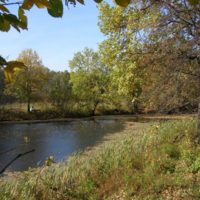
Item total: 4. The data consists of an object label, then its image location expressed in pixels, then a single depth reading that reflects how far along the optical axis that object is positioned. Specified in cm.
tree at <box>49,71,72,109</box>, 3059
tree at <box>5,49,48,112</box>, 2778
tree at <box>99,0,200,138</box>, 829
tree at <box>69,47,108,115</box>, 3250
